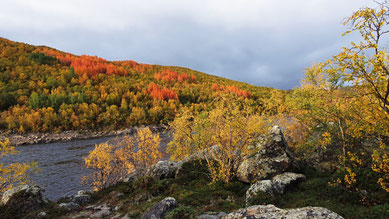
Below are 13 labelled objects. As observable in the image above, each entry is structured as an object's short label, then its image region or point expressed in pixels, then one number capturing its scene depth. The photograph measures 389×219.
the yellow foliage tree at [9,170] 14.44
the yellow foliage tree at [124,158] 19.25
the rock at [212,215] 8.35
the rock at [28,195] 12.92
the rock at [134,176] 18.61
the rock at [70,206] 12.77
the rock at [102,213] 11.42
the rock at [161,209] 8.62
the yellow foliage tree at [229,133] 13.23
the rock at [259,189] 9.95
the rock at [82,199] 14.02
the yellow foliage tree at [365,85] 6.93
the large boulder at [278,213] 5.42
